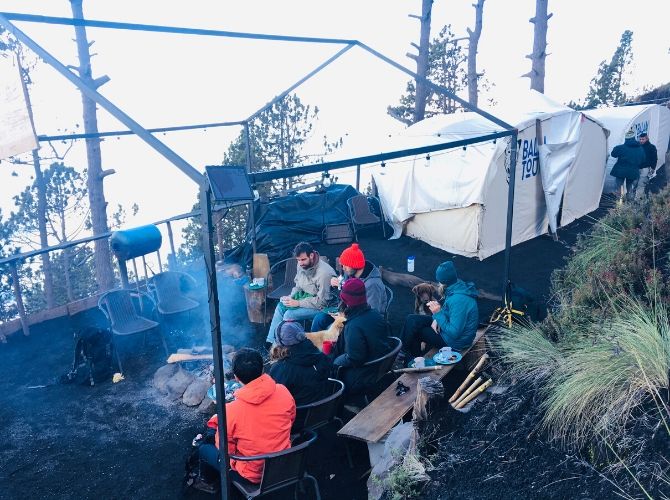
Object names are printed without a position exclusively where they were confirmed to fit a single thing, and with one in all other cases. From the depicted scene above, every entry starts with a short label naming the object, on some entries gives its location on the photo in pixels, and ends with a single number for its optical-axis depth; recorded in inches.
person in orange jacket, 131.9
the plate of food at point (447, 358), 184.5
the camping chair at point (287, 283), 285.1
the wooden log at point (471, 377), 159.3
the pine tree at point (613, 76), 1071.6
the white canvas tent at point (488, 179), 376.5
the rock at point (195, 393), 208.1
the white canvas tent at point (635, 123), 567.8
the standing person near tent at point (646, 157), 446.6
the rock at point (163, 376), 222.5
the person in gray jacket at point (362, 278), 223.5
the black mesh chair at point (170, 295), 269.5
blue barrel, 253.9
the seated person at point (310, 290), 243.3
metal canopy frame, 110.3
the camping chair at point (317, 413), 146.3
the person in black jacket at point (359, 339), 174.7
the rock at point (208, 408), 202.1
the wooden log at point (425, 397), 139.2
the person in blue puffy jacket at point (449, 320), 192.7
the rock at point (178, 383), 217.0
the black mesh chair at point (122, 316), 244.3
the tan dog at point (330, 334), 214.7
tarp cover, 390.6
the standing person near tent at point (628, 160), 442.9
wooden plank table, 149.0
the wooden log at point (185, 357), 232.5
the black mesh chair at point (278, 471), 124.6
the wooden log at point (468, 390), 155.2
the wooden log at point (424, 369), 180.1
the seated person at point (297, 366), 151.9
